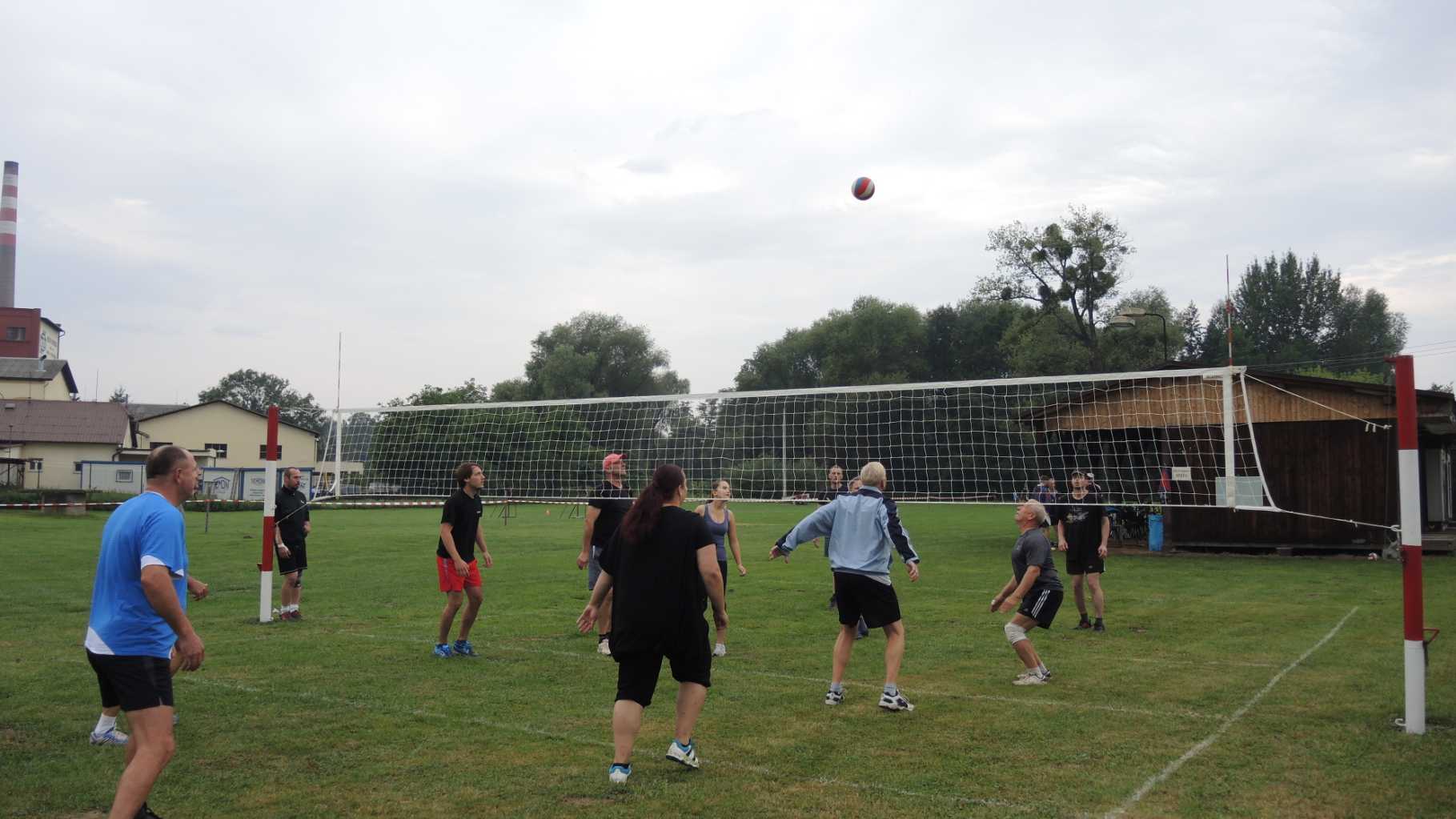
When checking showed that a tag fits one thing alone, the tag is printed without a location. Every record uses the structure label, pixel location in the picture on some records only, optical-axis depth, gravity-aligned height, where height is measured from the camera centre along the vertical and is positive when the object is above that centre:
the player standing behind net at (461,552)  9.73 -0.93
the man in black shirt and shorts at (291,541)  12.19 -1.03
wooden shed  21.70 +0.17
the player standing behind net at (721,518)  11.15 -0.68
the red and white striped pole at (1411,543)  6.99 -0.60
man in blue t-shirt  4.63 -0.76
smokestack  70.62 +15.07
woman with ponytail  5.87 -0.88
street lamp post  27.08 +3.93
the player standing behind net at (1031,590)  8.56 -1.13
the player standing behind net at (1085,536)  11.70 -0.91
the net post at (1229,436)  10.44 +0.22
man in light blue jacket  7.91 -0.80
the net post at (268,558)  12.01 -1.21
